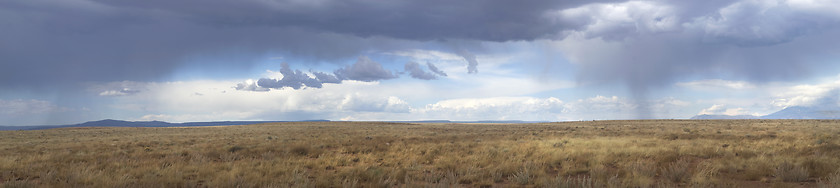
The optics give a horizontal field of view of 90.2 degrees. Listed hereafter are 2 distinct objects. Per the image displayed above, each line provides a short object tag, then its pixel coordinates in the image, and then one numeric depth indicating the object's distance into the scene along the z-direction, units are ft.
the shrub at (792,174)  35.12
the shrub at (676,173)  36.55
